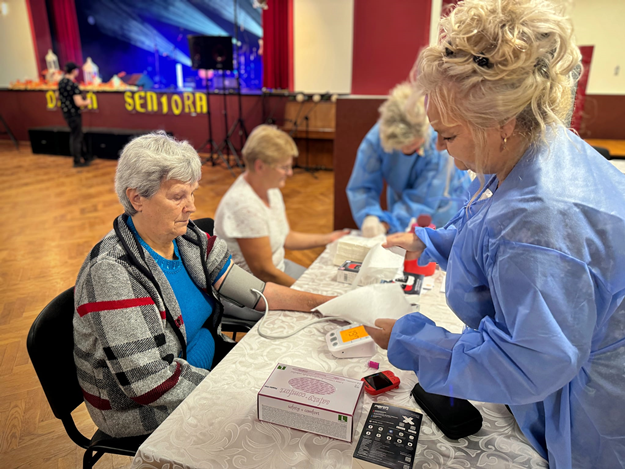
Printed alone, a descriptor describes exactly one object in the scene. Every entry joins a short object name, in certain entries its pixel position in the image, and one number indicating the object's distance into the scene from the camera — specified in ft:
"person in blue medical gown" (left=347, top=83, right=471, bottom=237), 7.66
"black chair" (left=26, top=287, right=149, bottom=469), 3.52
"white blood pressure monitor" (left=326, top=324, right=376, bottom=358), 3.64
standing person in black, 23.16
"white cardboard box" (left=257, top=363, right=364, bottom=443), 2.73
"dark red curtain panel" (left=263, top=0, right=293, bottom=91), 24.63
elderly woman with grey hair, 3.46
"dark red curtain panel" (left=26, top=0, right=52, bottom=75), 30.76
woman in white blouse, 6.32
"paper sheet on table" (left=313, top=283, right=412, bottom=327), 3.43
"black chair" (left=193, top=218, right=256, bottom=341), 5.51
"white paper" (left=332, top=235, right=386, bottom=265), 5.47
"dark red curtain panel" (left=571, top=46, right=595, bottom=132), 12.66
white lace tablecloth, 2.65
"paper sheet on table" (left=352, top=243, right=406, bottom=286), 4.68
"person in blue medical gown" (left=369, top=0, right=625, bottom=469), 2.09
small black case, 2.83
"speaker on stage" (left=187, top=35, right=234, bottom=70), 20.94
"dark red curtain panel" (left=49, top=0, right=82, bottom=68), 30.60
